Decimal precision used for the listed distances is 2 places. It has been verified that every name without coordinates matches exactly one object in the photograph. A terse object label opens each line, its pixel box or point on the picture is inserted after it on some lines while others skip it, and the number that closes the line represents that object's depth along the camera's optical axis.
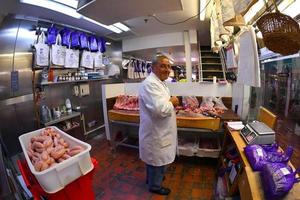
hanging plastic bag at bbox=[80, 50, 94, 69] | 3.89
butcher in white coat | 1.86
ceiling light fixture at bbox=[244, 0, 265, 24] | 1.60
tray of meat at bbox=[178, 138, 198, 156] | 2.69
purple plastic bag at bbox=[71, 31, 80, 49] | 3.56
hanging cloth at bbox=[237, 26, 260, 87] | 1.53
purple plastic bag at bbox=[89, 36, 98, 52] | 4.04
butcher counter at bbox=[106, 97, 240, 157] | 2.47
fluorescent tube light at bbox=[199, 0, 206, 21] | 2.49
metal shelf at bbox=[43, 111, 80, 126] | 3.12
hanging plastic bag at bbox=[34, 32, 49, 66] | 2.94
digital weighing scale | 1.48
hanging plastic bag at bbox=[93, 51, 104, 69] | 4.20
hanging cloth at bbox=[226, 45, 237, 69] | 2.47
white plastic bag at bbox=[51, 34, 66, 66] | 3.18
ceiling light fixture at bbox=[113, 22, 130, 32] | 3.61
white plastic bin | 0.88
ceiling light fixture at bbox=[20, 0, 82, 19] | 2.36
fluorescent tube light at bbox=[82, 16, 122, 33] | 3.72
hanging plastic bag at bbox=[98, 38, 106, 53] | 4.31
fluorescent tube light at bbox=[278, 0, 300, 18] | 1.23
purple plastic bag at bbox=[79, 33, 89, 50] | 3.73
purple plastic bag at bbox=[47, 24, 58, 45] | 3.14
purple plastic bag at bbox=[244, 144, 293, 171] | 1.13
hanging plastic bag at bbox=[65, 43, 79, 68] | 3.49
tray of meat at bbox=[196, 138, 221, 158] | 2.60
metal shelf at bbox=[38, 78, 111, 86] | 3.15
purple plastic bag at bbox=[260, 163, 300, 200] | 0.86
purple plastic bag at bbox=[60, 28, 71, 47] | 3.37
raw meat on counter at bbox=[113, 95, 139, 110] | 3.32
